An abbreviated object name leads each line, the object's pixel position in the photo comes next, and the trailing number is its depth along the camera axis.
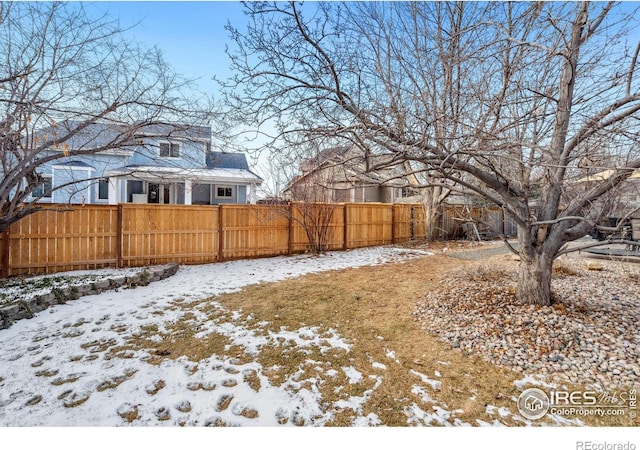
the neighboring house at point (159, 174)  6.12
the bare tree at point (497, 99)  2.96
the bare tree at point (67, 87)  4.36
